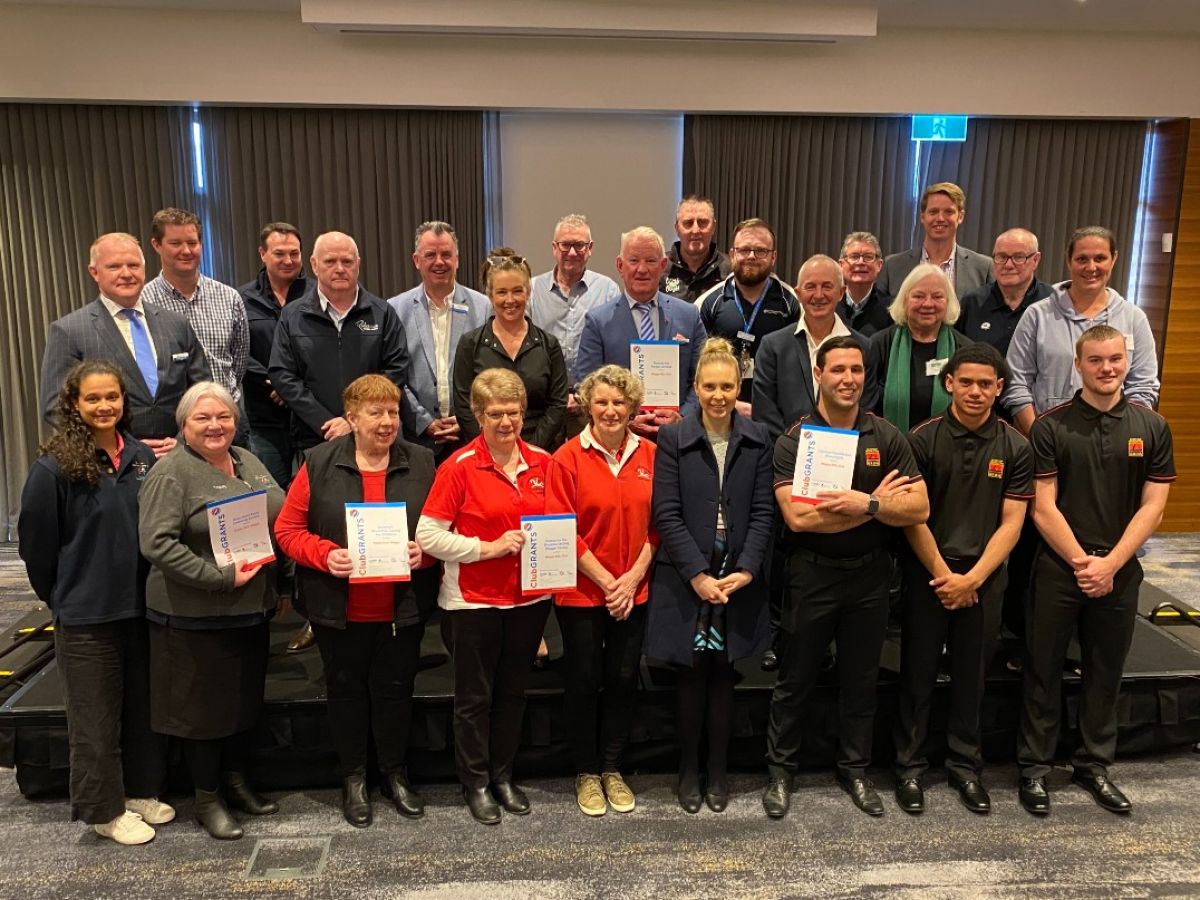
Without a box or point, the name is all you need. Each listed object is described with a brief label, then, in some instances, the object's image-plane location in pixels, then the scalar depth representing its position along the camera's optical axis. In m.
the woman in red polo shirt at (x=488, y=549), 2.72
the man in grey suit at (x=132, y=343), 3.19
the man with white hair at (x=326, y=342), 3.52
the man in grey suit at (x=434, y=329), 3.74
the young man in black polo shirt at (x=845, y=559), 2.79
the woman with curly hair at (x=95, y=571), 2.58
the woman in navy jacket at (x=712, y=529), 2.82
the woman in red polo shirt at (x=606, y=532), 2.83
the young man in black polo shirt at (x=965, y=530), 2.91
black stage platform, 3.10
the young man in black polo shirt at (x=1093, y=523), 2.91
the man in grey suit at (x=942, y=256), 3.84
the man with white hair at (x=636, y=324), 3.56
